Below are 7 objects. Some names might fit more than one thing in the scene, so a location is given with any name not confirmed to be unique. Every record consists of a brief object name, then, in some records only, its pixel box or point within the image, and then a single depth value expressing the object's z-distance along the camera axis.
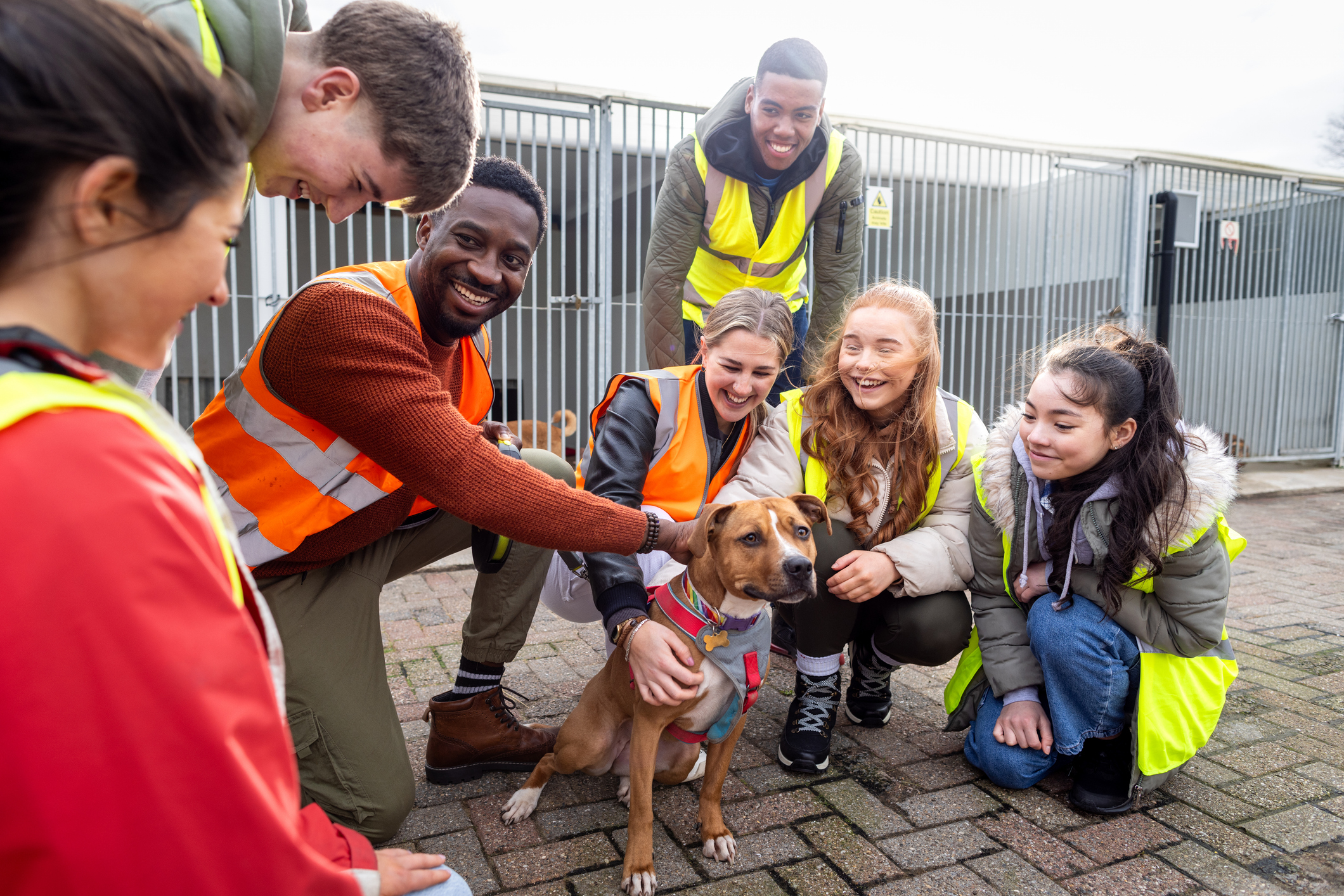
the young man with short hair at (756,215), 3.97
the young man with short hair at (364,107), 1.65
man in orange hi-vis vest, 2.01
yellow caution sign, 8.25
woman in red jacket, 0.70
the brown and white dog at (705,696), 2.45
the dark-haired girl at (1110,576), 2.67
